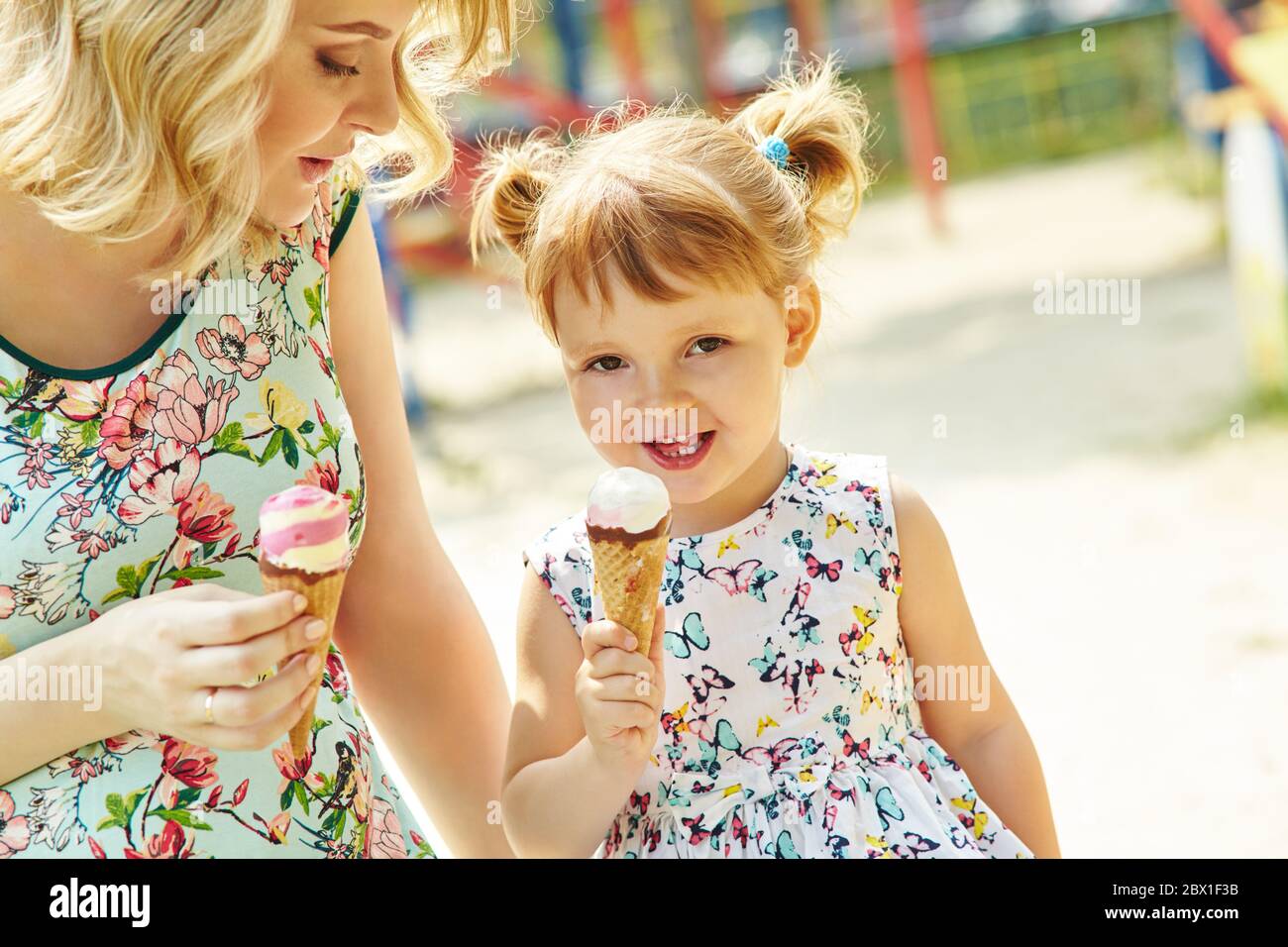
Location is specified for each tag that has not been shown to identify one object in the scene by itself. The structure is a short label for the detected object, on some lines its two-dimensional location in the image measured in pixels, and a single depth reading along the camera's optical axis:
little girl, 1.00
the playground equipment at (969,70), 6.36
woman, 0.94
